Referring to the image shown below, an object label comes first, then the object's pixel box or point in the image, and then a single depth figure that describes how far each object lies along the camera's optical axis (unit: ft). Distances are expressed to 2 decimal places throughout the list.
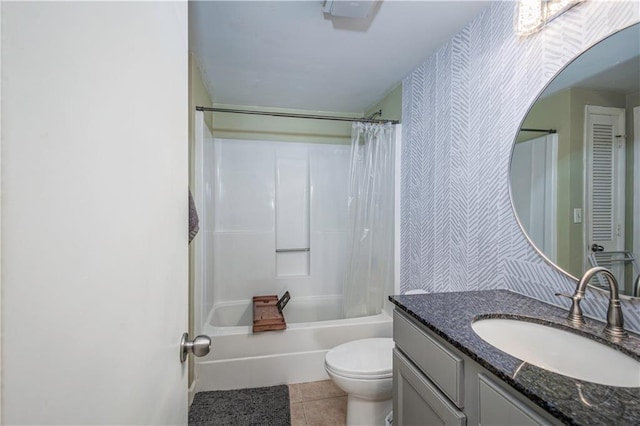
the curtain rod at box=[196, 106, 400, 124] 6.86
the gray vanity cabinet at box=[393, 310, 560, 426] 2.23
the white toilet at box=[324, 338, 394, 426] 4.84
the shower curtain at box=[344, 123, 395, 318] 7.88
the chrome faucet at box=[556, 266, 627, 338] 2.78
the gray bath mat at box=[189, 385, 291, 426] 5.68
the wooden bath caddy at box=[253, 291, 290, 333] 6.86
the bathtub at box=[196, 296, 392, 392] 6.64
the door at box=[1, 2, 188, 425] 0.87
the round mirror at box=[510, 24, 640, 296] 2.99
